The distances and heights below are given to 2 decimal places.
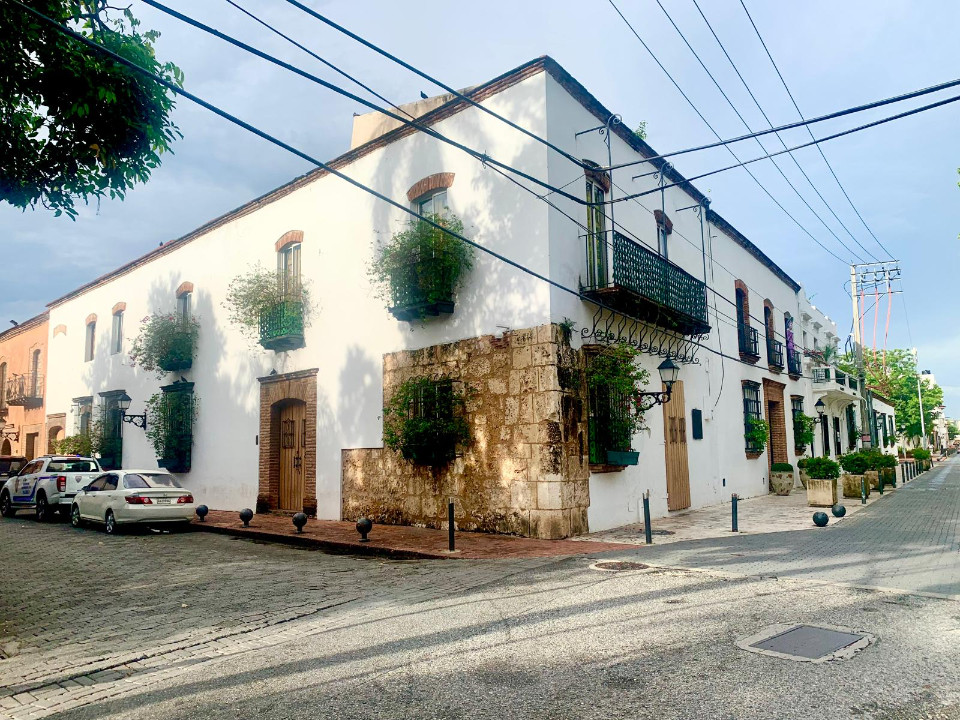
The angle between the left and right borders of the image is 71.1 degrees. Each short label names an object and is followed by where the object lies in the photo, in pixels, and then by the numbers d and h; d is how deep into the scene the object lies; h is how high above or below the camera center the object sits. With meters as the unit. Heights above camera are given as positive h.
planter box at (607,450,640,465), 12.16 -0.30
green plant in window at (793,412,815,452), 23.22 +0.23
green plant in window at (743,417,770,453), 19.38 +0.13
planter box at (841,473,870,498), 17.39 -1.22
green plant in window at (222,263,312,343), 15.94 +3.56
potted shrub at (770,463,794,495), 20.25 -1.20
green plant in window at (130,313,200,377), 18.81 +2.90
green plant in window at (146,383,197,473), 18.66 +0.55
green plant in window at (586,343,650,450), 12.08 +0.90
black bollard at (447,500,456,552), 10.00 -1.41
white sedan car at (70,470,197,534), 13.33 -1.06
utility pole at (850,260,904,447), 30.44 +4.64
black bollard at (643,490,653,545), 10.33 -1.22
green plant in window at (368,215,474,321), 12.41 +3.29
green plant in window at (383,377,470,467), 12.38 +0.40
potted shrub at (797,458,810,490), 16.12 -0.69
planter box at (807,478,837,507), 15.28 -1.24
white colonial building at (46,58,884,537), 11.76 +2.32
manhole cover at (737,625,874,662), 4.96 -1.59
